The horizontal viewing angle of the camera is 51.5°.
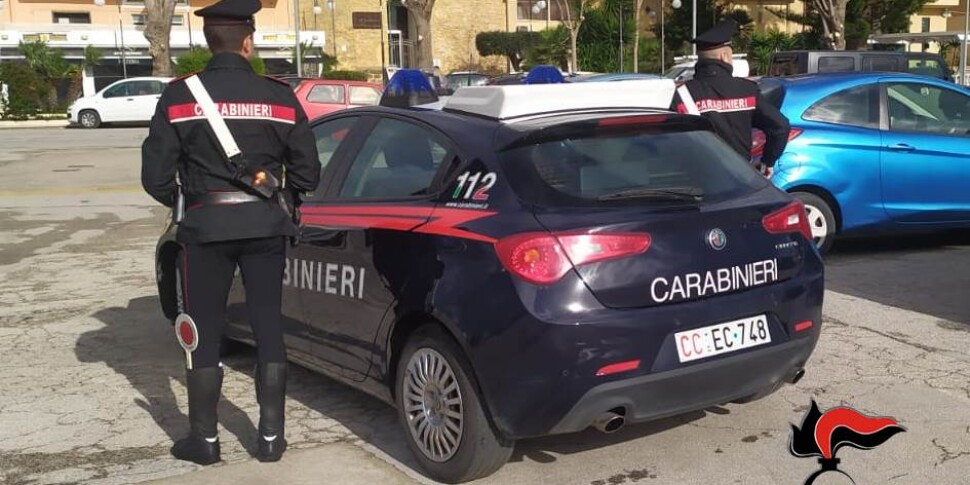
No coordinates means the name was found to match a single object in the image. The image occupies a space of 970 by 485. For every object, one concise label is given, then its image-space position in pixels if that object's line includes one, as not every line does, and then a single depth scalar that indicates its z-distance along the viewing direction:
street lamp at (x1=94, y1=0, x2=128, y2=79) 41.98
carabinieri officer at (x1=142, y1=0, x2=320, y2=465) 3.84
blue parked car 7.71
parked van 19.17
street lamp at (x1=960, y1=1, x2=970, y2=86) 30.44
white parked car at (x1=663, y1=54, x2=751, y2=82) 22.82
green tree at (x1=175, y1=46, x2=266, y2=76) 36.18
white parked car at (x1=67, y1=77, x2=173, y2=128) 31.02
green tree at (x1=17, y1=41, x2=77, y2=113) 37.81
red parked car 20.50
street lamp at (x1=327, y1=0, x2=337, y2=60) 54.55
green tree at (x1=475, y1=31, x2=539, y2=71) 56.09
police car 3.51
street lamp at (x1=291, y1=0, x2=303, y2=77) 39.06
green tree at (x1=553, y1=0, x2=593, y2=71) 46.69
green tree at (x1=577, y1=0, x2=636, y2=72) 50.88
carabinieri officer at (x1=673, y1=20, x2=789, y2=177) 6.01
